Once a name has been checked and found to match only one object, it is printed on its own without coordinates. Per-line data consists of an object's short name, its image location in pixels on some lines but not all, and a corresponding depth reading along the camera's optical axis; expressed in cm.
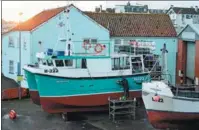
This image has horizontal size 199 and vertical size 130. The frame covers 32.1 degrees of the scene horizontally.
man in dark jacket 1643
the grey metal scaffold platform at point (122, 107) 1543
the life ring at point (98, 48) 1750
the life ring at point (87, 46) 1817
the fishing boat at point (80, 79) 1550
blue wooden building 2088
